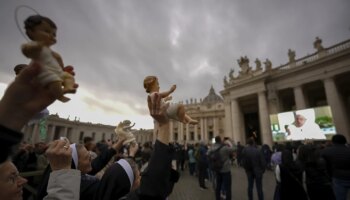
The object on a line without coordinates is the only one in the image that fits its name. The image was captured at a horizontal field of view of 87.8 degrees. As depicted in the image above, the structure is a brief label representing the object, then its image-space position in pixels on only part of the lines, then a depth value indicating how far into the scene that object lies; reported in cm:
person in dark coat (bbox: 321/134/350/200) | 428
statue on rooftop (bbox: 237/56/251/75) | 2270
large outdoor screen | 1363
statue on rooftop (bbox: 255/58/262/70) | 2168
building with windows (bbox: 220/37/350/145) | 1532
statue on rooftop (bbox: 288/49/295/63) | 1911
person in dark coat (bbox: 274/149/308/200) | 402
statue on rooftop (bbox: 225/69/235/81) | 2419
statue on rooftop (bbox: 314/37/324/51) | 1692
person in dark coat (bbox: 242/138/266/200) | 578
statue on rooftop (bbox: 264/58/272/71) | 2063
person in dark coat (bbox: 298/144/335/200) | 391
